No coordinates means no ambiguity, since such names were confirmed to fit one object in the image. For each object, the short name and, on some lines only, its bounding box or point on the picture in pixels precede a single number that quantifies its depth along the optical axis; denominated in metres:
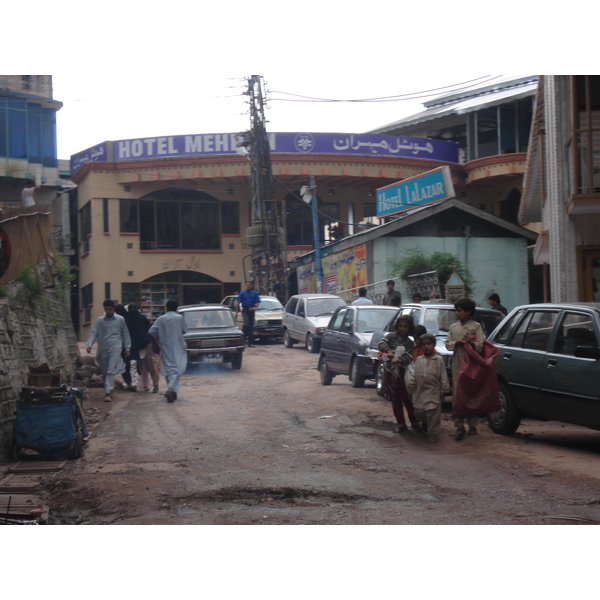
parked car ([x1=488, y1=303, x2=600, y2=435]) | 8.38
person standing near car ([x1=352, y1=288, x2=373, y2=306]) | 19.39
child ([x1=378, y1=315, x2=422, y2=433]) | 9.86
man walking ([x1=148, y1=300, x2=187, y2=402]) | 13.91
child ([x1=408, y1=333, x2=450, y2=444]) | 9.60
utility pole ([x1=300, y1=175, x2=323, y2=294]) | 29.12
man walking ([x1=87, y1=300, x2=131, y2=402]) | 13.90
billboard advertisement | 28.98
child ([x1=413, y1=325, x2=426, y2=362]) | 9.97
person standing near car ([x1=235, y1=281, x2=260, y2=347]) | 23.06
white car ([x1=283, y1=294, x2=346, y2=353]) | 22.36
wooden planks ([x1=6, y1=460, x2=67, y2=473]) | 8.39
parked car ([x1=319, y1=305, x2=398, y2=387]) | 14.61
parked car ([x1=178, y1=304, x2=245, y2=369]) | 18.38
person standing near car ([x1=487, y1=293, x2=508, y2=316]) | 14.59
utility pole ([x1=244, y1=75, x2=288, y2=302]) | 30.39
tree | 24.81
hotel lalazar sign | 27.20
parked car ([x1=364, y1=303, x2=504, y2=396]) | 12.94
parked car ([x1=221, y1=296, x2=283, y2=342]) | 25.44
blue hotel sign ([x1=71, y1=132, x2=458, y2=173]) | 35.19
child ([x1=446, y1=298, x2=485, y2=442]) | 9.53
